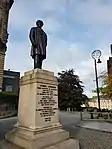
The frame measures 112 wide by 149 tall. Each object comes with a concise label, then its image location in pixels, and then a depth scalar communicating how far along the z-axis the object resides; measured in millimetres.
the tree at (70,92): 22623
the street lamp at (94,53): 11087
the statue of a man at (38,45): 4310
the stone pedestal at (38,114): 3549
